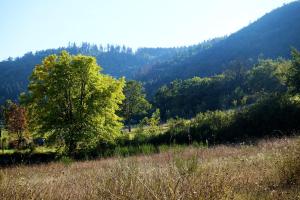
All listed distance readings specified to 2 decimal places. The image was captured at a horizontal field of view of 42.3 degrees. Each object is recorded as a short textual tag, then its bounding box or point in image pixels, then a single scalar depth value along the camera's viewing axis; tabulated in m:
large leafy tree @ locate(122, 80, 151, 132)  78.69
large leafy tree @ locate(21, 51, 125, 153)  33.69
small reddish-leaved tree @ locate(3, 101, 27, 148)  54.91
